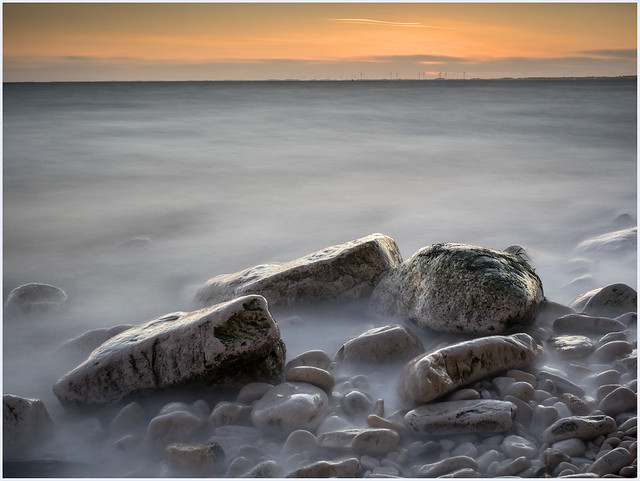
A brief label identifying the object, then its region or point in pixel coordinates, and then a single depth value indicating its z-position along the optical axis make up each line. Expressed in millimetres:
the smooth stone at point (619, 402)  2727
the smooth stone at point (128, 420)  2902
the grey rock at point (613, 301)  3836
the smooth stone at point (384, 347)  3312
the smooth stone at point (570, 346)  3332
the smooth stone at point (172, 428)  2746
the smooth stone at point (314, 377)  3059
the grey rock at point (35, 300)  4602
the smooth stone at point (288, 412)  2750
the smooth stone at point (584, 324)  3586
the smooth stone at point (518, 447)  2480
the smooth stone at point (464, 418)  2625
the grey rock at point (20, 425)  2816
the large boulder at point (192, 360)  3027
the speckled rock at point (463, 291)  3480
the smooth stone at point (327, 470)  2369
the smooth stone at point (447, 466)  2395
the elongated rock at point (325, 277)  4094
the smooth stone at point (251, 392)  2994
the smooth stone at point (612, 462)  2312
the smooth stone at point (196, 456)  2535
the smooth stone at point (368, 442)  2547
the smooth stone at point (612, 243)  5535
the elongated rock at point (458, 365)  2789
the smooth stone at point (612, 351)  3266
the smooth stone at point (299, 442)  2609
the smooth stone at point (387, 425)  2658
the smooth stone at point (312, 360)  3338
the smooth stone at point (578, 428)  2527
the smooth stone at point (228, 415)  2839
